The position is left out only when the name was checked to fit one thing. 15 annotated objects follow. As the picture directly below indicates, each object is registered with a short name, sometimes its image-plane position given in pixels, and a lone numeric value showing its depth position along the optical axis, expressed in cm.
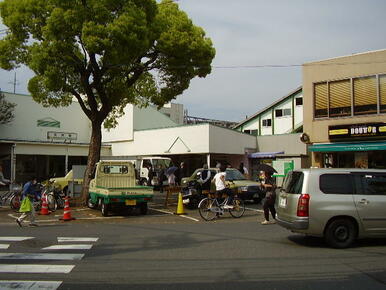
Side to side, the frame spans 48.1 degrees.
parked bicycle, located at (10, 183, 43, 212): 1800
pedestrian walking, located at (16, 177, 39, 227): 1295
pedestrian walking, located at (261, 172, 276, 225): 1319
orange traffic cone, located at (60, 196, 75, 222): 1464
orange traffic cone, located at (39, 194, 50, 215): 1648
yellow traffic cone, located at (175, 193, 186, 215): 1617
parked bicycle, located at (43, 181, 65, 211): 1722
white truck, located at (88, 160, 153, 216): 1528
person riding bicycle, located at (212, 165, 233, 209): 1466
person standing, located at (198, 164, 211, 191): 1705
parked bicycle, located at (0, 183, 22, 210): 1802
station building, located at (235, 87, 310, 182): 2980
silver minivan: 907
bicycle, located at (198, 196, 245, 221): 1448
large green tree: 1639
